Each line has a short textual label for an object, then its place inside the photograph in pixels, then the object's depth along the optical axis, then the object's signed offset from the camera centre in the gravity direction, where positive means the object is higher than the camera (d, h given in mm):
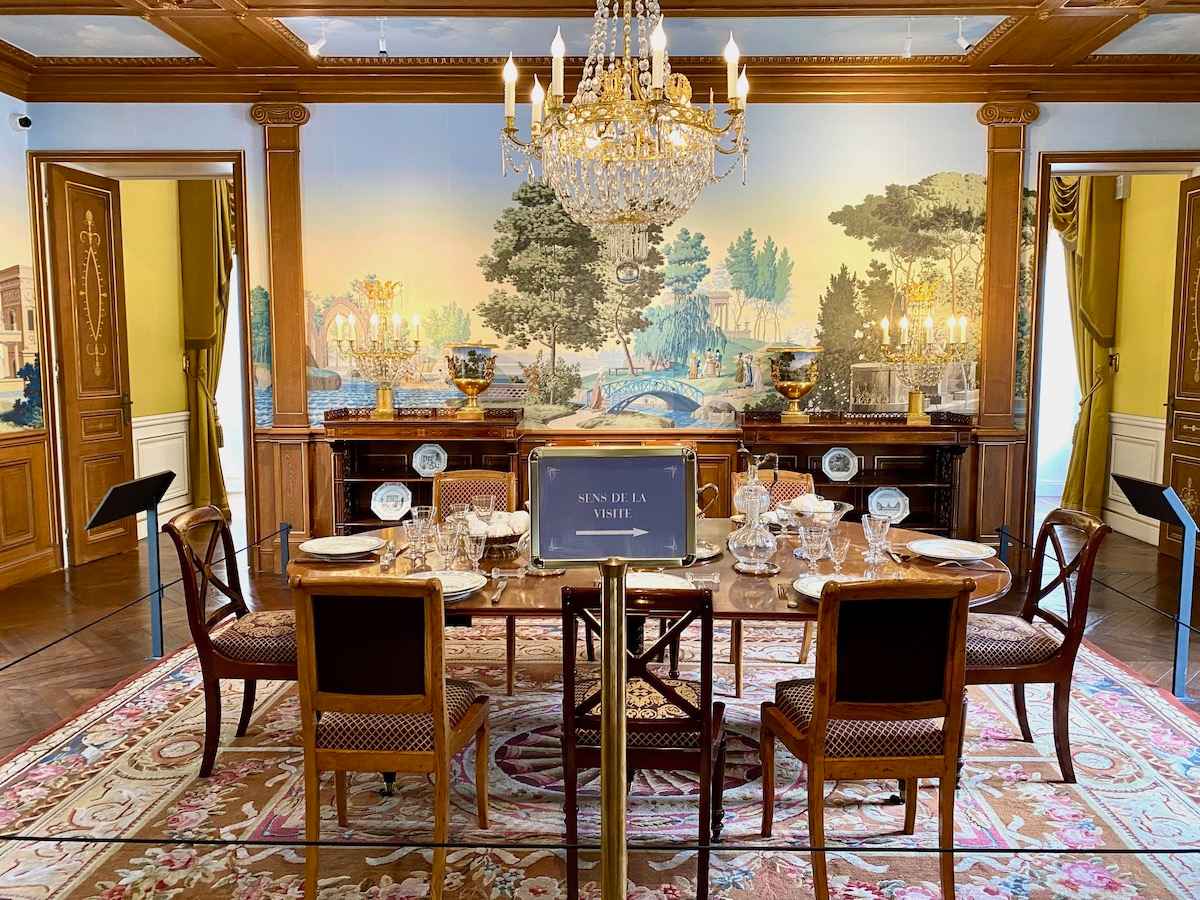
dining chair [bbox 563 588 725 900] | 2529 -1046
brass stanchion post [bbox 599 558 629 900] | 1396 -567
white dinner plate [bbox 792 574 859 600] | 3012 -729
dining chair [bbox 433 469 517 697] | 4738 -632
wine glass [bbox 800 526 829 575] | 3459 -664
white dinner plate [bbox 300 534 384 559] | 3549 -706
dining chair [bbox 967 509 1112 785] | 3355 -1040
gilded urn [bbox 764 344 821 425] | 6496 -77
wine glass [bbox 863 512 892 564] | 3338 -613
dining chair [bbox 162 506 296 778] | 3408 -1033
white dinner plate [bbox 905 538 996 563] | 3518 -722
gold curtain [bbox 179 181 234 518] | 8961 +588
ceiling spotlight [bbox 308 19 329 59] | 5975 +2051
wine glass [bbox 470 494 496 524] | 3877 -612
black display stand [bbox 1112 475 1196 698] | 4164 -801
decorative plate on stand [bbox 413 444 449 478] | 6348 -645
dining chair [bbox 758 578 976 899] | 2570 -919
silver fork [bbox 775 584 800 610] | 3000 -767
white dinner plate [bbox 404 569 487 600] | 3041 -732
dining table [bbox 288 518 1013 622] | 2955 -756
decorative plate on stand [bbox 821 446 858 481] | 6305 -681
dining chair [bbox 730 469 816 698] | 4688 -649
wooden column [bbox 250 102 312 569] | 6504 +90
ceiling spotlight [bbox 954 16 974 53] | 5934 +2021
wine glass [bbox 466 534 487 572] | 3373 -662
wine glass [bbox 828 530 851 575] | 3403 -698
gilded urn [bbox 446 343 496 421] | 6508 -39
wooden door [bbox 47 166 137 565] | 6770 +103
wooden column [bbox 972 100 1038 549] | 6453 +228
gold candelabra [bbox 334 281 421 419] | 6590 +172
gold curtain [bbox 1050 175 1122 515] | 8203 +539
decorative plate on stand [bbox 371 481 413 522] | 5905 -842
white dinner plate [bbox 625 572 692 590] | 3089 -729
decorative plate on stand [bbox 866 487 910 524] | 5789 -882
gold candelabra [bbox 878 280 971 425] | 6566 +148
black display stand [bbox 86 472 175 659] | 4457 -705
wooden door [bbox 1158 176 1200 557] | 6668 -69
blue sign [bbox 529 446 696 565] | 1736 -269
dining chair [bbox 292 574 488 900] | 2600 -910
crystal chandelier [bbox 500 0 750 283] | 3926 +996
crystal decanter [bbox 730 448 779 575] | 3443 -659
